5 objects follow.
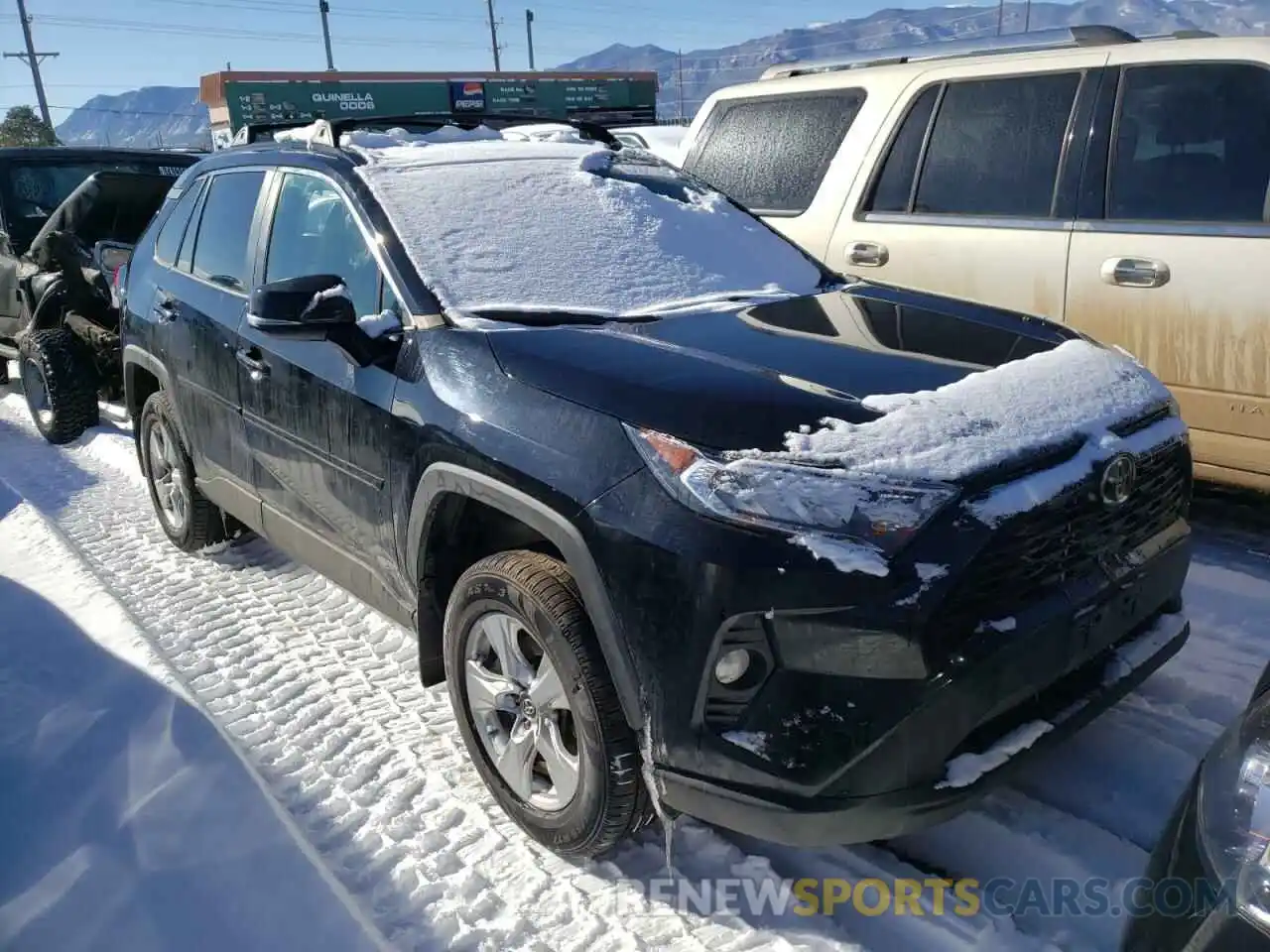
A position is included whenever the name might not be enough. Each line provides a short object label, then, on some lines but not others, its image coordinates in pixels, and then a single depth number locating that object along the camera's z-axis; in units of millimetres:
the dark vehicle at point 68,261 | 6852
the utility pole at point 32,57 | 43438
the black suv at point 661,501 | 1988
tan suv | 3764
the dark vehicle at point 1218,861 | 1371
